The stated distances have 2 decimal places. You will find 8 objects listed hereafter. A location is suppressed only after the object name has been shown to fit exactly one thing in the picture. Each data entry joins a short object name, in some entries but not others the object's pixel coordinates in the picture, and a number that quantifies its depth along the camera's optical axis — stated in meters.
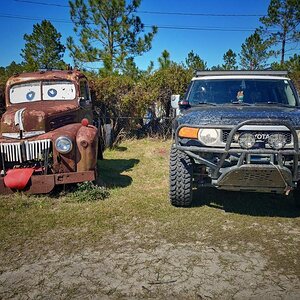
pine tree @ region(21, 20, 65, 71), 23.41
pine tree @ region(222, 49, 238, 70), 25.14
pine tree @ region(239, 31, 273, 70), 22.62
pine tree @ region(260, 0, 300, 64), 19.88
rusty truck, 4.46
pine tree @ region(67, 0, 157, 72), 17.77
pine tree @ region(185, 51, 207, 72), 22.64
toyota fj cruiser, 3.28
